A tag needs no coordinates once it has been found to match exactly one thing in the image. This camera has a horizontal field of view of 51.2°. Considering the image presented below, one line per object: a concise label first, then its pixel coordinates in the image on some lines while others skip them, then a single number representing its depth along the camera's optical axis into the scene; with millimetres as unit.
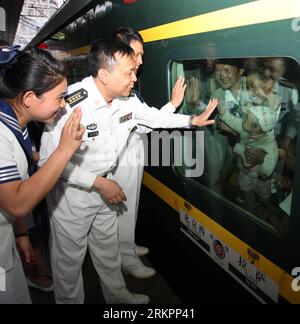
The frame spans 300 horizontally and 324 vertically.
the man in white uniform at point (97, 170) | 1943
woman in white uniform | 1307
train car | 1287
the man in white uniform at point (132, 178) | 2209
